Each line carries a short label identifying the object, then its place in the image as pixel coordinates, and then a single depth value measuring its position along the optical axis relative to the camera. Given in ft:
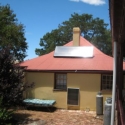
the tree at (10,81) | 30.86
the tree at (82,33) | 142.86
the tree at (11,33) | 58.54
